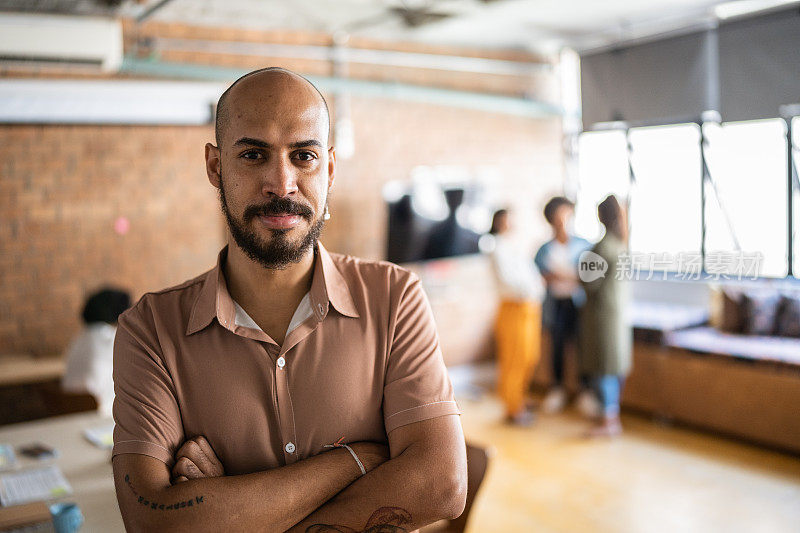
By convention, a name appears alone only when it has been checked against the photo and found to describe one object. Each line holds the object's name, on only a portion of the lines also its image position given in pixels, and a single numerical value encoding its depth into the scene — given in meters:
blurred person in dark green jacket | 5.05
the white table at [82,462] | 2.20
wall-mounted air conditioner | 4.35
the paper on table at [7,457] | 2.71
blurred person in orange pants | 5.62
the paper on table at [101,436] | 2.88
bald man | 1.45
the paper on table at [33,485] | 2.37
